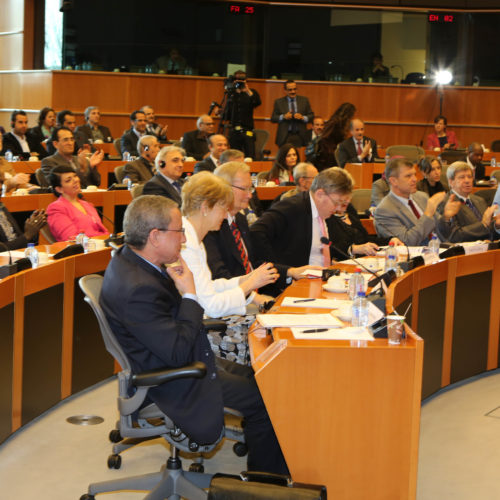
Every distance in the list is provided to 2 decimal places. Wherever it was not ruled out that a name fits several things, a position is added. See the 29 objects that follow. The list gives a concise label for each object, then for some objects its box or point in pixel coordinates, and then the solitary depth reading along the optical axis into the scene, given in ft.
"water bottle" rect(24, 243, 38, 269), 12.89
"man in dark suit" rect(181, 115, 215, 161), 34.83
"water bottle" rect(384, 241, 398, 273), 14.19
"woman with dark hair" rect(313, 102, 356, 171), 29.78
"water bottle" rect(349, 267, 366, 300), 12.05
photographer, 35.65
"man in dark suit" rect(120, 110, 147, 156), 33.09
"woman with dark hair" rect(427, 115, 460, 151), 40.84
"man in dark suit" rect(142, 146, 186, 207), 20.39
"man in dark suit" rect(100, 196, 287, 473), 9.24
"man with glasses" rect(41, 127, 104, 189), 25.20
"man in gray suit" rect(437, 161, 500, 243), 18.31
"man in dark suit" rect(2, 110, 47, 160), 31.86
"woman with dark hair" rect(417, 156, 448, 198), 24.27
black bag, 8.70
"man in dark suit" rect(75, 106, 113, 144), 35.96
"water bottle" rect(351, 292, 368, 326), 10.35
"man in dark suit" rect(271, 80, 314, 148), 37.68
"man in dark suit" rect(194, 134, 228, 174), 27.78
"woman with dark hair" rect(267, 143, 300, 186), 27.48
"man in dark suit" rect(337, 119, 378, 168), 31.65
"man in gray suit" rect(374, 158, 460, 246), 17.57
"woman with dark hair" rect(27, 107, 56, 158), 33.12
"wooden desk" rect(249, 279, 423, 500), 9.28
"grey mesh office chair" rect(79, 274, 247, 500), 9.18
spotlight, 45.50
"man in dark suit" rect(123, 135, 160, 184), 25.95
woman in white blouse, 11.44
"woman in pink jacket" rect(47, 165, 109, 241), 17.57
